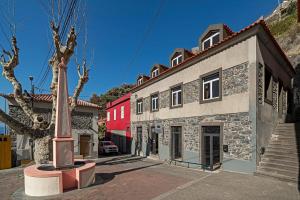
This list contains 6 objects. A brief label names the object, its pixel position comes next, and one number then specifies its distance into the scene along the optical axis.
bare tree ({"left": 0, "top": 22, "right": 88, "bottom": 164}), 10.39
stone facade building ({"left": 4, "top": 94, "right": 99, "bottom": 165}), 15.24
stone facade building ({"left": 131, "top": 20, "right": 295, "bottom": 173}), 9.60
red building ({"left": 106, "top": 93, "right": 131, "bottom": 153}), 23.75
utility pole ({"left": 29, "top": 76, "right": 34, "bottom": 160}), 15.49
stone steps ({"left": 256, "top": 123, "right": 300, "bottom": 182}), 8.12
